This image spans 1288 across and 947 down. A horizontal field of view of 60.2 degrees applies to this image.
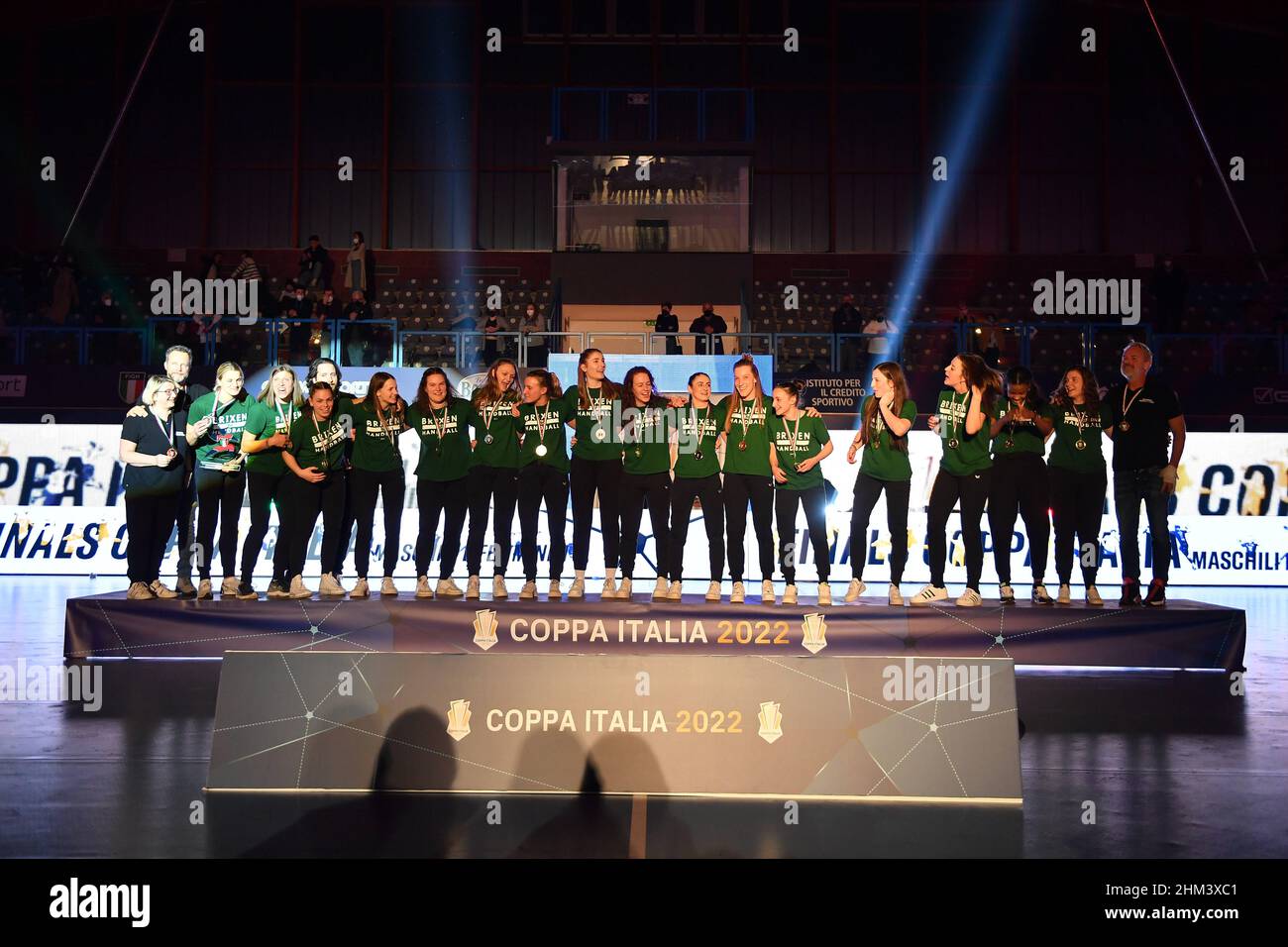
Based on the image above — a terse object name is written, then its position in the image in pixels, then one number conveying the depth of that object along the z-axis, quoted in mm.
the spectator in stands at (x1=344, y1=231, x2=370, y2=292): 19969
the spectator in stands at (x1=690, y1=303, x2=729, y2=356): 16344
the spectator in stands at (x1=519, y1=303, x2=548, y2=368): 15316
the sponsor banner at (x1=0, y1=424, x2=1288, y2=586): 12859
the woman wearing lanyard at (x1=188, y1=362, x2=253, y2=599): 7926
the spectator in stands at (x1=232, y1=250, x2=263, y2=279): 19078
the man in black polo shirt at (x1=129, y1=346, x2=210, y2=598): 7836
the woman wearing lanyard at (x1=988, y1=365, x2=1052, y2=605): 7883
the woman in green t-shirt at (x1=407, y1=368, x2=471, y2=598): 8031
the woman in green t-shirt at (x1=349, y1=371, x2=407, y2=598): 8047
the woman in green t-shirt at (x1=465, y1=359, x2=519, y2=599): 8102
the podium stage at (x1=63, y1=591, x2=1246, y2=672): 7633
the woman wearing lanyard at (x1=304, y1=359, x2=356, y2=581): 8062
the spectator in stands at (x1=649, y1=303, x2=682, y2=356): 17109
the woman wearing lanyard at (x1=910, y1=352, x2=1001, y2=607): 7750
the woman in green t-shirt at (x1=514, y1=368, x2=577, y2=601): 8047
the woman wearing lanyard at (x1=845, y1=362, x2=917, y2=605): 7738
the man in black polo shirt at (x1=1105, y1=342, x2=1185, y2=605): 7906
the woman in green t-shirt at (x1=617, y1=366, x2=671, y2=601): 7848
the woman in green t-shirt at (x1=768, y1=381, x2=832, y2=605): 7867
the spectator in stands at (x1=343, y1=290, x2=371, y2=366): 15367
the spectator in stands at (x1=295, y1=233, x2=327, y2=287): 19062
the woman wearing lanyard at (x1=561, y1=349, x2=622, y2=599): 7961
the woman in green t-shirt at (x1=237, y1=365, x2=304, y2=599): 7902
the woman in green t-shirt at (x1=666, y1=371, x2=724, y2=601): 7910
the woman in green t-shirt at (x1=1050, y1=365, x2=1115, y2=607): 8008
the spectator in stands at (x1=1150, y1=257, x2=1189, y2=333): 18719
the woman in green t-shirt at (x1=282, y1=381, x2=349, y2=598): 7906
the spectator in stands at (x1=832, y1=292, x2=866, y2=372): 17594
